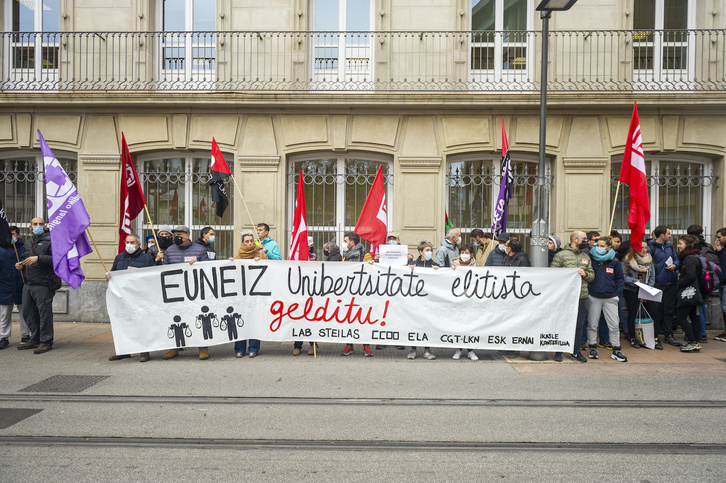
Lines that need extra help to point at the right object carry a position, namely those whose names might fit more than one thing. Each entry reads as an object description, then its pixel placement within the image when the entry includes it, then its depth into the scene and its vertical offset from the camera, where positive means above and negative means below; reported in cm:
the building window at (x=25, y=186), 1233 +84
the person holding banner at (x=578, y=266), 816 -57
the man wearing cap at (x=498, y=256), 895 -46
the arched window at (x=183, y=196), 1228 +66
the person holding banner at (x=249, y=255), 841 -48
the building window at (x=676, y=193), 1193 +83
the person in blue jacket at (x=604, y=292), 826 -96
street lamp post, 859 +48
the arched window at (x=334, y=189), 1219 +85
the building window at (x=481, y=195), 1212 +74
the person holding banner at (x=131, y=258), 870 -55
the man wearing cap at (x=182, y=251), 853 -42
